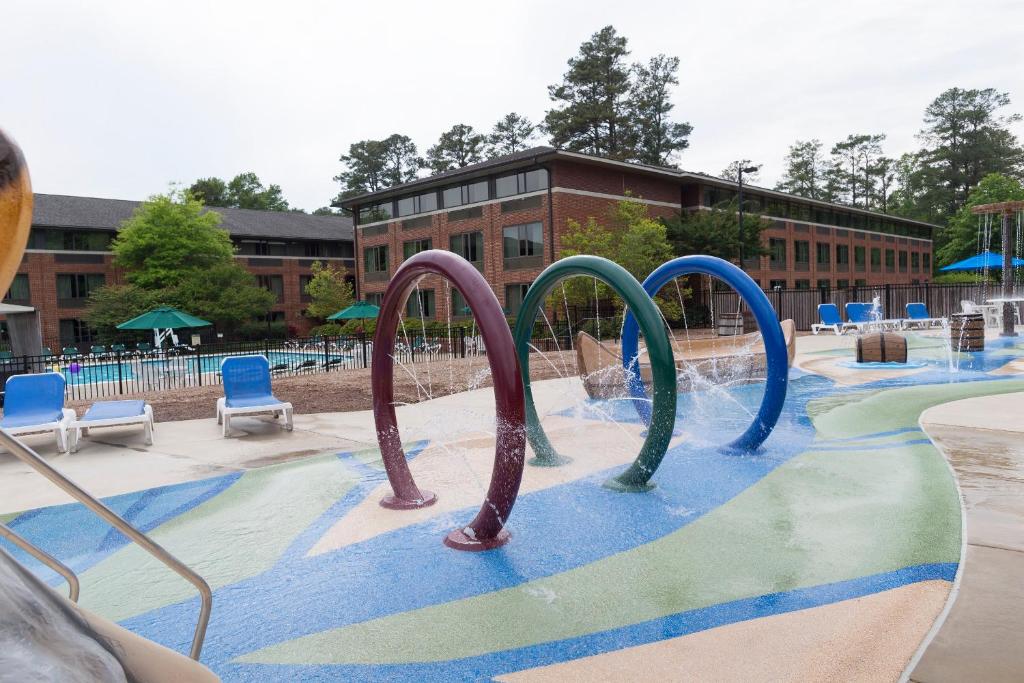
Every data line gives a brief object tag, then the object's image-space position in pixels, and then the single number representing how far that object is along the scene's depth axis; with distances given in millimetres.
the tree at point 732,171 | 65113
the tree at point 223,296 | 42406
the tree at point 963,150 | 78000
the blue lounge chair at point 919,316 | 28734
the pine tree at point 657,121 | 66438
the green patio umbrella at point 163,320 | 26406
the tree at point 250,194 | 80750
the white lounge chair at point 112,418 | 9891
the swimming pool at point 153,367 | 23400
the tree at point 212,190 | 78144
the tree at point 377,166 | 87750
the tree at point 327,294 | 48656
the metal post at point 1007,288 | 23281
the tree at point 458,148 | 78000
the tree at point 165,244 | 44906
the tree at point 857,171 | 89312
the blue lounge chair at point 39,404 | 9711
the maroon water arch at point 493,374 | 5176
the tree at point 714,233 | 35969
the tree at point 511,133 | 75250
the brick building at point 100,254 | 45875
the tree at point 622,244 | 30391
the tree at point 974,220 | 61219
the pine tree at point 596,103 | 62094
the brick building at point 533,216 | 36625
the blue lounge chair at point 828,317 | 27900
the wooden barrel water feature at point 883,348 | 16750
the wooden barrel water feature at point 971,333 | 18922
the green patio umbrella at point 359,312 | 28609
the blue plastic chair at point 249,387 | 10953
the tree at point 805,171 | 90062
